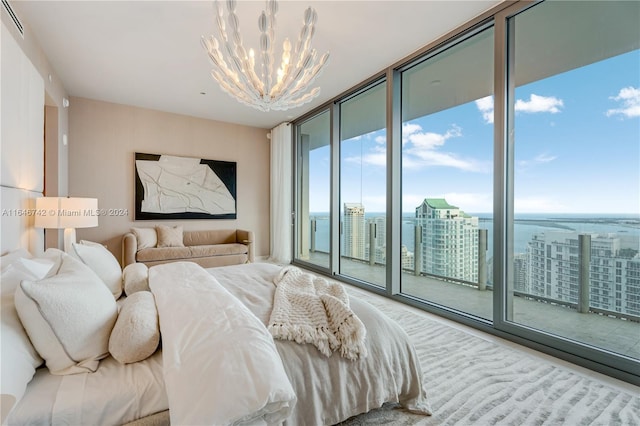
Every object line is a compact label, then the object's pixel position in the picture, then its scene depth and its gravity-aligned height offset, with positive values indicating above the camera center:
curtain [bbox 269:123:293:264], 5.75 +0.34
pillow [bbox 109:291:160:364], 1.21 -0.51
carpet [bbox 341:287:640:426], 1.55 -1.04
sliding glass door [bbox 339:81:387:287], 3.91 +0.39
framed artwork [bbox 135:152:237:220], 5.05 +0.43
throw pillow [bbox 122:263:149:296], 2.06 -0.48
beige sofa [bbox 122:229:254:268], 4.39 -0.59
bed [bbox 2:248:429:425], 0.98 -0.62
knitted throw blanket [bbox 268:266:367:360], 1.37 -0.53
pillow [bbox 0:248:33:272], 1.59 -0.27
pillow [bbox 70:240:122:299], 2.02 -0.36
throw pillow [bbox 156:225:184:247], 4.79 -0.39
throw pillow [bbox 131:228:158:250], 4.61 -0.39
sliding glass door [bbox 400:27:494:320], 2.85 +0.39
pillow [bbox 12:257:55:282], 1.54 -0.30
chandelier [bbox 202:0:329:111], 2.05 +1.12
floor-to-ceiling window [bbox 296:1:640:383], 2.07 +0.30
